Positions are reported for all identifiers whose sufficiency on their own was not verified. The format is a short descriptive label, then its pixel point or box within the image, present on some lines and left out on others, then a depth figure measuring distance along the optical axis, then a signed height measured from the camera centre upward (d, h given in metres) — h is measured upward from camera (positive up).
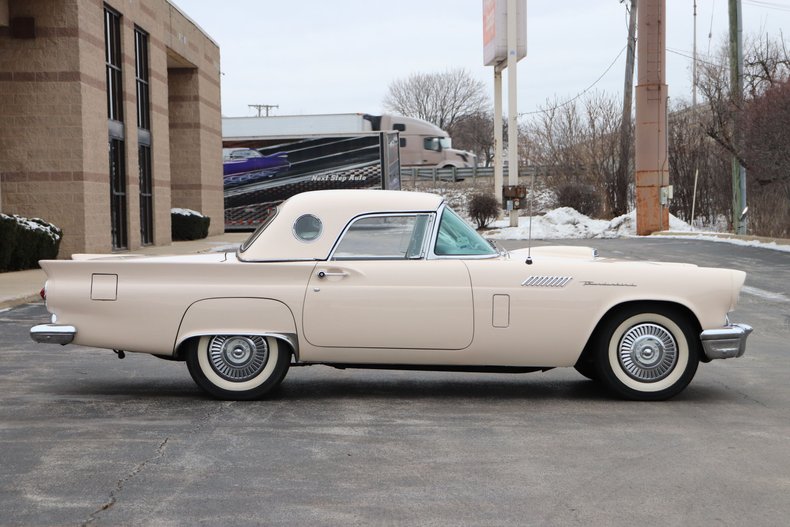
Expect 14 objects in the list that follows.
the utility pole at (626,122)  40.62 +4.24
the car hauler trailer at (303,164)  40.03 +2.57
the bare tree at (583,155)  44.34 +3.48
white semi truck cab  56.12 +4.67
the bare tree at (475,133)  92.94 +8.79
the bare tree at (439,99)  94.38 +12.29
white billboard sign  40.19 +8.23
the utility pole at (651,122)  32.19 +3.38
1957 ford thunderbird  6.73 -0.64
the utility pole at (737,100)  28.00 +3.55
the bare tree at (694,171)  37.16 +1.96
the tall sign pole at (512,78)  39.75 +6.04
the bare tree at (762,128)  24.03 +2.49
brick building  21.75 +2.69
